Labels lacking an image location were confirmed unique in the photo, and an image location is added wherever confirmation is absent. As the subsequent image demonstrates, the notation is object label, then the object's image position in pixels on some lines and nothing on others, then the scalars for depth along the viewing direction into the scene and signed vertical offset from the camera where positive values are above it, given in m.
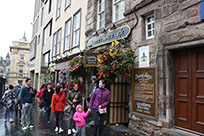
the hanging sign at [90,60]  7.34 +0.58
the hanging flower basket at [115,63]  5.55 +0.33
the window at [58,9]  16.74 +6.19
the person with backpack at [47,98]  7.96 -1.14
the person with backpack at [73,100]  6.08 -0.94
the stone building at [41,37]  20.23 +4.83
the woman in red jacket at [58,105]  6.09 -1.11
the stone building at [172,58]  4.26 +0.45
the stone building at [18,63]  46.75 +2.78
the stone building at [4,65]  62.42 +2.94
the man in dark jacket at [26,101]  6.62 -1.06
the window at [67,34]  13.73 +3.11
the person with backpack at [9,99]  7.81 -1.17
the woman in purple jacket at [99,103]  5.09 -0.87
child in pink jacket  4.95 -1.30
